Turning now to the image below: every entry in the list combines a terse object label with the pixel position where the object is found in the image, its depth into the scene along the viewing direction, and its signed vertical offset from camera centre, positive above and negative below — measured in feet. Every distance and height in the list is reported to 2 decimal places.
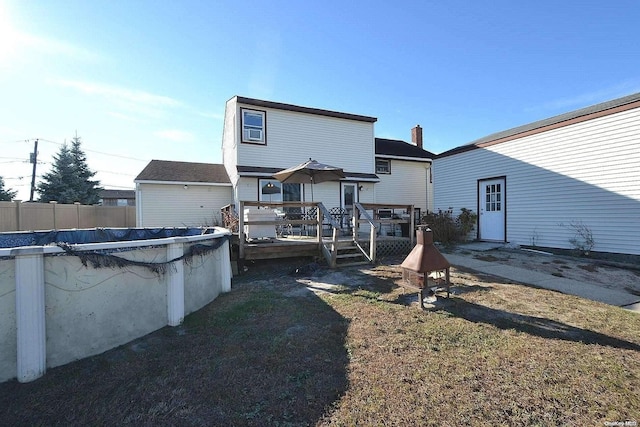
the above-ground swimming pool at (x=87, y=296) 8.67 -3.05
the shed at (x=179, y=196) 45.39 +2.62
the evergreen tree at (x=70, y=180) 74.95 +8.97
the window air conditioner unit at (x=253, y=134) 42.86 +11.60
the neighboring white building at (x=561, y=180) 26.53 +3.13
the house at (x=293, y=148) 42.65 +10.19
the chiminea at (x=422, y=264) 14.16 -2.79
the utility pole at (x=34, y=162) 74.41 +13.72
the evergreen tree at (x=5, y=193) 67.31 +4.97
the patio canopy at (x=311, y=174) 27.97 +3.81
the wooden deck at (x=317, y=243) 24.16 -2.99
